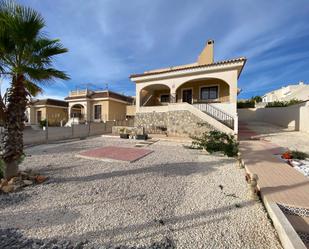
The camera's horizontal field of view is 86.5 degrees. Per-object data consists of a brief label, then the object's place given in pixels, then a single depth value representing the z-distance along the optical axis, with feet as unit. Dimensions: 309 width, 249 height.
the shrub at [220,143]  25.35
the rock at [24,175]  15.89
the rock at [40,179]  15.85
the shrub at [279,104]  68.48
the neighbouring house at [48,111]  88.79
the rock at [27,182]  15.05
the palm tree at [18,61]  13.30
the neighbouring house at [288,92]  84.56
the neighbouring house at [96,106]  76.95
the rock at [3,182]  14.20
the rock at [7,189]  13.66
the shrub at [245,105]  86.08
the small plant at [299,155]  22.07
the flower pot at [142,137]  42.80
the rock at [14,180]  14.56
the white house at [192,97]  41.93
